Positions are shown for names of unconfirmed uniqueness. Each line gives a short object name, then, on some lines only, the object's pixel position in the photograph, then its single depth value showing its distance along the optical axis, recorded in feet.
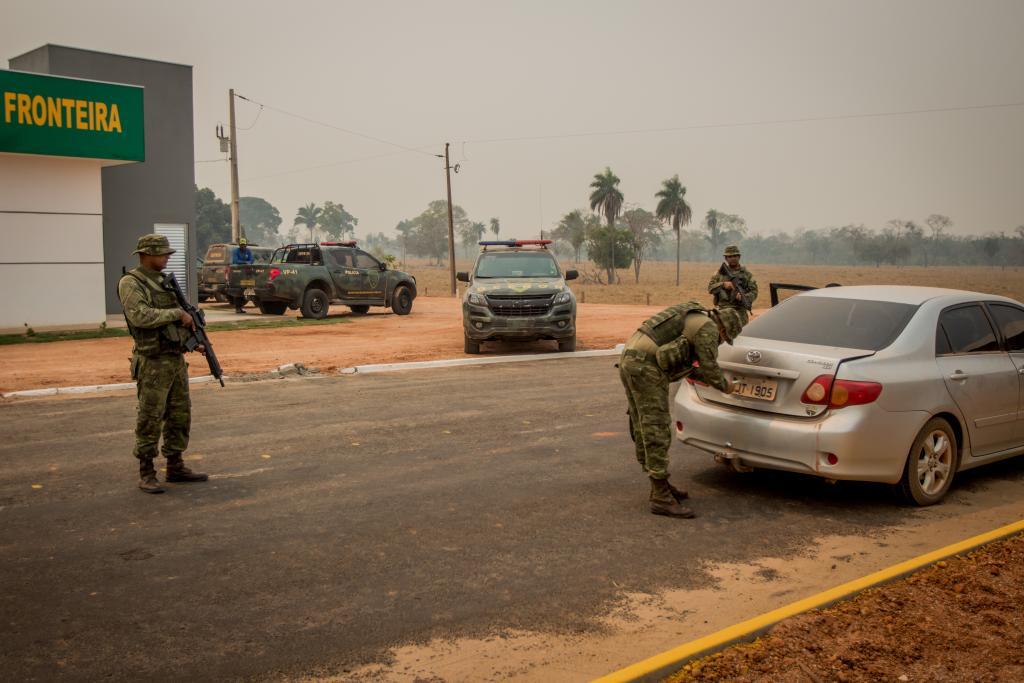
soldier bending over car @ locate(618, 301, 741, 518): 19.58
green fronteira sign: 63.16
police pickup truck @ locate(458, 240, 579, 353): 51.13
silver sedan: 19.72
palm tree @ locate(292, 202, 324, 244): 621.31
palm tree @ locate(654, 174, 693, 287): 309.22
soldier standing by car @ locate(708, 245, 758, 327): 40.40
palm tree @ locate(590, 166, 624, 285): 315.37
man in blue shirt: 87.30
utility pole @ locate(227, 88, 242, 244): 114.01
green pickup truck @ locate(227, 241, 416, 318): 76.59
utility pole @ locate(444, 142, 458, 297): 146.10
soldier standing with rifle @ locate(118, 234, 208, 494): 21.54
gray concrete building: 83.56
